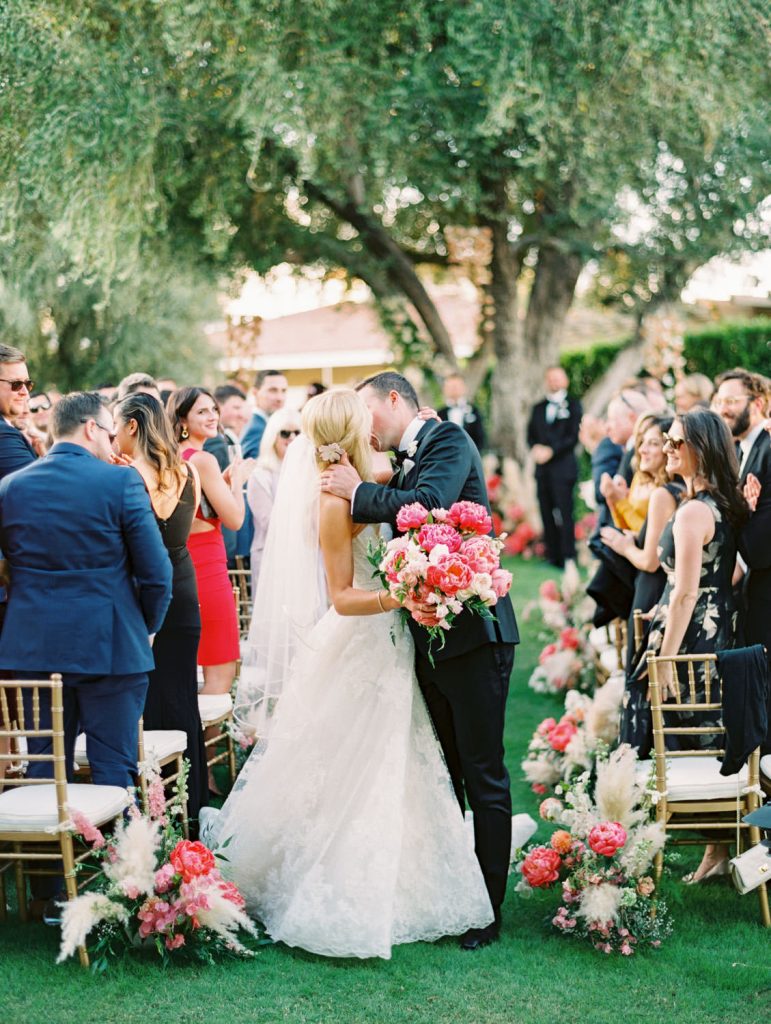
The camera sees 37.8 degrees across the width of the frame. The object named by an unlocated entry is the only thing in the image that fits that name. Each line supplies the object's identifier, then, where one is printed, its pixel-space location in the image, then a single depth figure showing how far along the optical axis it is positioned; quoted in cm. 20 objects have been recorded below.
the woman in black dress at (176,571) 494
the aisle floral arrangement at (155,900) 384
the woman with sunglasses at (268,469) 756
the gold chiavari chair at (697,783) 426
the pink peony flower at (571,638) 767
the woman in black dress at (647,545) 489
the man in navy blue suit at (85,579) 417
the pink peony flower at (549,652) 788
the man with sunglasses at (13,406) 498
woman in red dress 564
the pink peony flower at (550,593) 860
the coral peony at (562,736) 573
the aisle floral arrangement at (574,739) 555
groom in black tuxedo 411
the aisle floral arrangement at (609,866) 411
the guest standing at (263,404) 888
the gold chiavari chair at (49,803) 385
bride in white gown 408
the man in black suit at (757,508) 488
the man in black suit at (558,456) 1266
